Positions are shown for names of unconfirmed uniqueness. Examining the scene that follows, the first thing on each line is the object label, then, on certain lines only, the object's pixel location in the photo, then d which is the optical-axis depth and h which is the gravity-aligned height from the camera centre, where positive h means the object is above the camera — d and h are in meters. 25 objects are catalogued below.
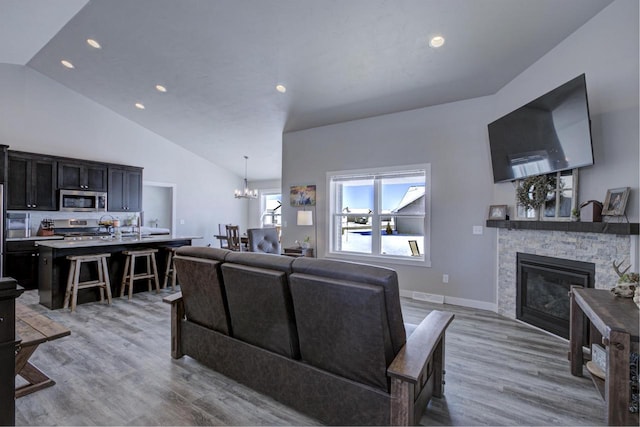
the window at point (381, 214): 4.88 +0.02
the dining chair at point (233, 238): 7.19 -0.56
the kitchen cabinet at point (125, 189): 6.64 +0.55
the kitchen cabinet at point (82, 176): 5.91 +0.77
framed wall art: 5.87 +0.39
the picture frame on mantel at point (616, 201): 2.57 +0.13
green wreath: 3.37 +0.30
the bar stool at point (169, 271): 5.14 -0.98
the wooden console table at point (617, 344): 1.49 -0.64
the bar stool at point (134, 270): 4.53 -0.87
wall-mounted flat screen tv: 2.74 +0.84
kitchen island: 4.02 -0.70
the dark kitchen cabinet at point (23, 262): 5.07 -0.83
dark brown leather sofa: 1.54 -0.72
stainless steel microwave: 5.88 +0.26
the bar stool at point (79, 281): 3.96 -0.89
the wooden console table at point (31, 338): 1.95 -0.80
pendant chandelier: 7.94 +0.54
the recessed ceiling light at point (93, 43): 4.48 +2.54
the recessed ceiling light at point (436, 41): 3.21 +1.86
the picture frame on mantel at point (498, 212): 3.96 +0.05
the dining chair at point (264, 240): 5.20 -0.46
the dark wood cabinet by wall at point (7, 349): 1.26 -0.57
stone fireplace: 2.71 -0.36
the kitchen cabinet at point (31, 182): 5.29 +0.57
